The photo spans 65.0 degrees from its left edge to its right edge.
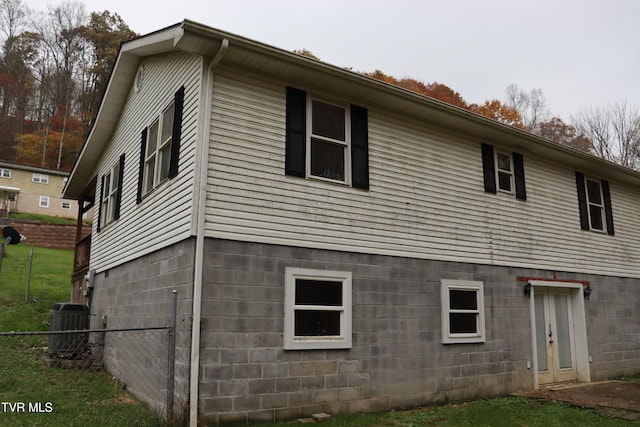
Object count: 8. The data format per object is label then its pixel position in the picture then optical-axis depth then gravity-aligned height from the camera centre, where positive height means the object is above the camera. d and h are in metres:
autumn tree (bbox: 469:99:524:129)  35.44 +14.29
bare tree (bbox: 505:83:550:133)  44.56 +19.42
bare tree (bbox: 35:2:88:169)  47.22 +25.31
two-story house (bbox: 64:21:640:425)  6.80 +1.26
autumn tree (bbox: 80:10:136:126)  46.28 +24.80
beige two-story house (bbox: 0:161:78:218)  36.84 +9.02
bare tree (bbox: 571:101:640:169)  36.66 +13.45
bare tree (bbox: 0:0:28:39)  49.31 +29.38
